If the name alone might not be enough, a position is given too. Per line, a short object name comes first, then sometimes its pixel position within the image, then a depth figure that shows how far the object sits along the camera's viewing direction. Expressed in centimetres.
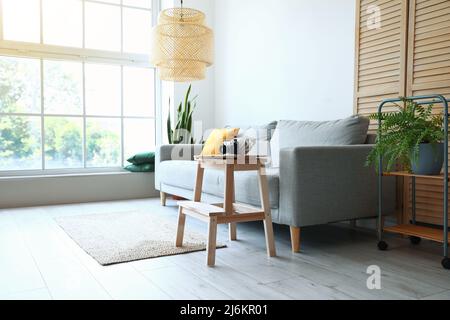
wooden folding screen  245
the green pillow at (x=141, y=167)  457
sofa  225
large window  415
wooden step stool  204
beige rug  222
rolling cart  200
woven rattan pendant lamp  298
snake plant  446
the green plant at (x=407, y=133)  207
